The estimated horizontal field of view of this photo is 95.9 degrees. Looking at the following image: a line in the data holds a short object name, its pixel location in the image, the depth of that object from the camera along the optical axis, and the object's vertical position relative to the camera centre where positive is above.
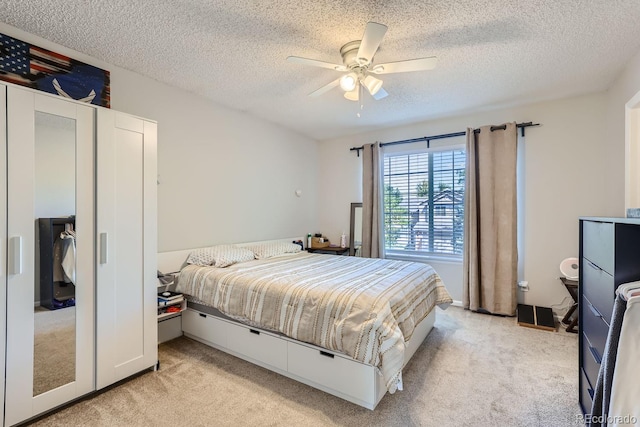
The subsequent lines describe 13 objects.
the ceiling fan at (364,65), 1.84 +1.08
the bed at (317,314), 1.84 -0.76
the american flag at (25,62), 1.99 +1.11
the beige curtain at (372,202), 4.41 +0.16
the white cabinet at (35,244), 1.68 -0.19
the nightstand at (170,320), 2.55 -1.07
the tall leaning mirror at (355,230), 4.74 -0.29
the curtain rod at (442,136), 3.53 +1.07
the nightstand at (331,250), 4.53 -0.60
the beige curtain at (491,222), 3.53 -0.12
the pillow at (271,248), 3.54 -0.47
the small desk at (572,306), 3.04 -1.02
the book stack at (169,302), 2.54 -0.80
